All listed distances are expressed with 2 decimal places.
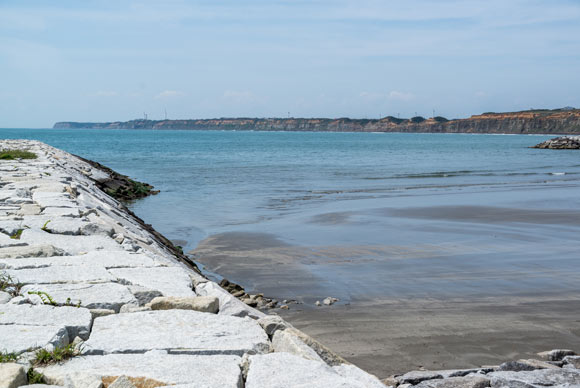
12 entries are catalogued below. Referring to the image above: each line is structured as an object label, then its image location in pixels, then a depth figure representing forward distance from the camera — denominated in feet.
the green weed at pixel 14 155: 48.41
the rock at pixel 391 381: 13.97
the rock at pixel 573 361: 15.12
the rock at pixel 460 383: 12.81
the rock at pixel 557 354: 15.84
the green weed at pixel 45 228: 18.41
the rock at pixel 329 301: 21.60
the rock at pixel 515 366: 14.51
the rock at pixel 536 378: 13.03
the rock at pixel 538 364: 14.67
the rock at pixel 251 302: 21.33
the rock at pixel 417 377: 13.80
